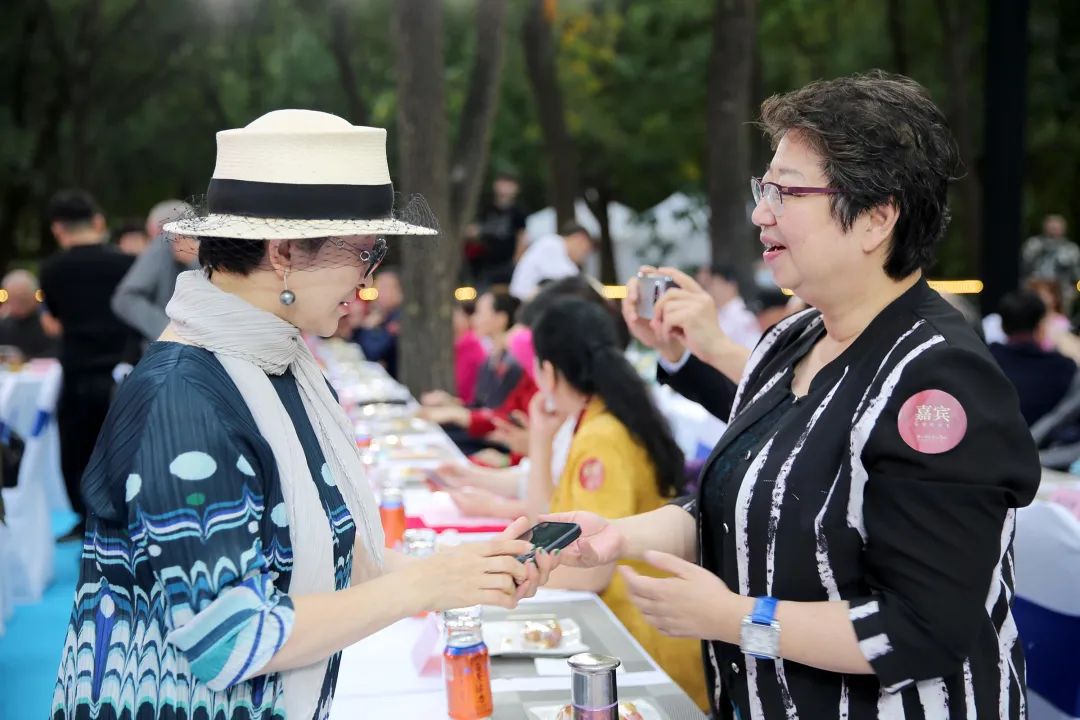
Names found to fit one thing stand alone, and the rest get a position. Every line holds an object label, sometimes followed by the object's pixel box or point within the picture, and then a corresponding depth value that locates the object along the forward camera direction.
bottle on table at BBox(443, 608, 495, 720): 1.86
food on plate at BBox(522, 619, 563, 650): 2.28
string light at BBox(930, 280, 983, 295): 14.35
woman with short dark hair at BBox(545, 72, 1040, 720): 1.47
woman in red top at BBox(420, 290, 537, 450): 5.62
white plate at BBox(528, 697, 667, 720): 1.93
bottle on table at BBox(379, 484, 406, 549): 2.86
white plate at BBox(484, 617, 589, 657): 2.24
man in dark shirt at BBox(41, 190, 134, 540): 5.98
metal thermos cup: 1.57
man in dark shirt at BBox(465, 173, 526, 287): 11.20
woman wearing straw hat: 1.36
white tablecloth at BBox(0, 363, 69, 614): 5.28
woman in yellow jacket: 2.75
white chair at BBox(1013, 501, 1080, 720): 2.94
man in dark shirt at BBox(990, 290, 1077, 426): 5.76
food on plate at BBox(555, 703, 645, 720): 1.84
